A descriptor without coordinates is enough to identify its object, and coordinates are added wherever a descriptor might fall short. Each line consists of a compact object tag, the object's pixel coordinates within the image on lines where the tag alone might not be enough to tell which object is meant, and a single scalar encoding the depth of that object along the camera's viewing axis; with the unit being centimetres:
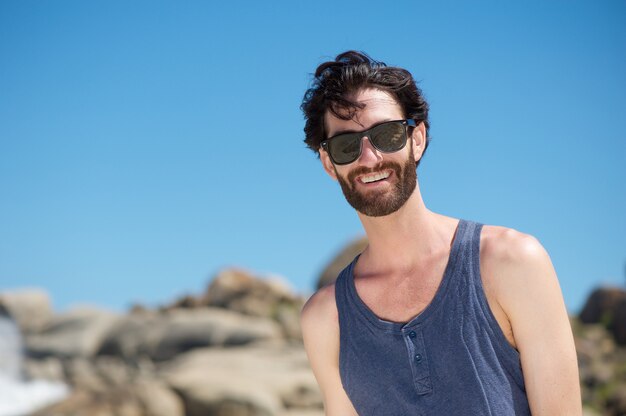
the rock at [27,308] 2816
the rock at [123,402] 1453
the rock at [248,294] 2761
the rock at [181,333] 2402
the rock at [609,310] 2756
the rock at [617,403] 2041
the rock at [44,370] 2198
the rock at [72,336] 2569
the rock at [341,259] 2824
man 336
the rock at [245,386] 1483
